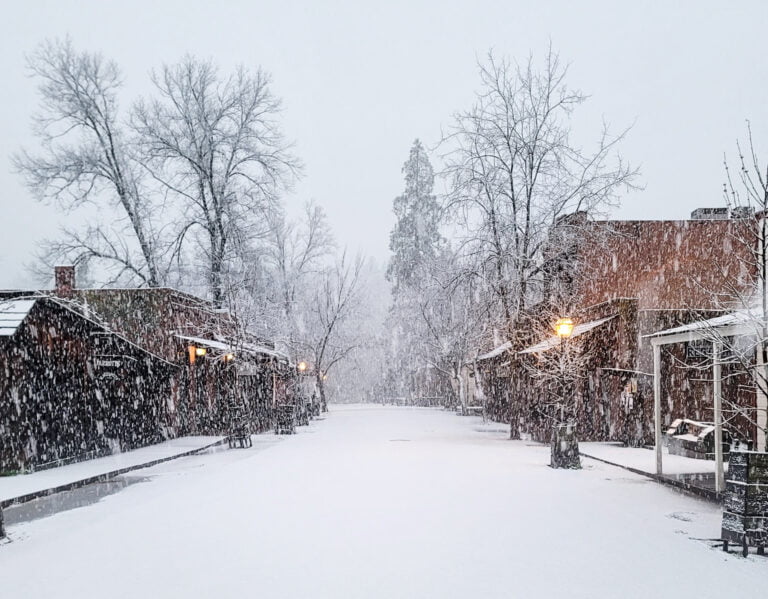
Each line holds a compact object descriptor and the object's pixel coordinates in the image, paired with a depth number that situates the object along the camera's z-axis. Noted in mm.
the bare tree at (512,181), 27375
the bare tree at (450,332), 51906
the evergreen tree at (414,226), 68250
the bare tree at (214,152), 39375
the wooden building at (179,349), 26672
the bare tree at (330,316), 58469
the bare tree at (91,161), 37688
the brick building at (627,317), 23266
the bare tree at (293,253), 55812
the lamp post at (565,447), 17578
